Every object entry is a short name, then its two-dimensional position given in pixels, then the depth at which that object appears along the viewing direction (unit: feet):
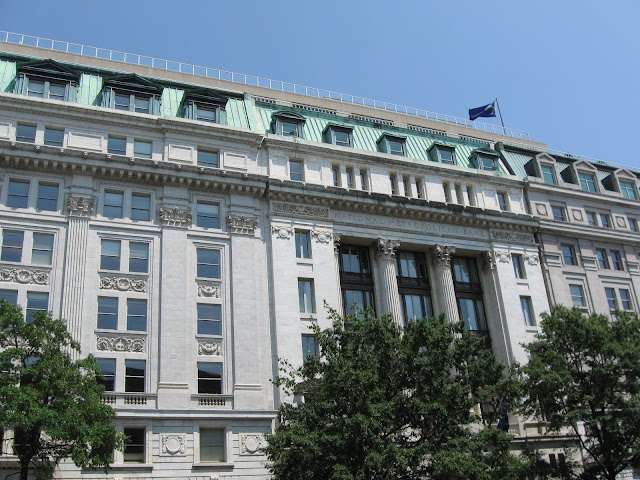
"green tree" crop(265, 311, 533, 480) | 100.94
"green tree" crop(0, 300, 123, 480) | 89.97
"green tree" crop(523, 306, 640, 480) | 119.75
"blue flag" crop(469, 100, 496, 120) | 214.75
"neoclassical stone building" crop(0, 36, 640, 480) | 127.13
